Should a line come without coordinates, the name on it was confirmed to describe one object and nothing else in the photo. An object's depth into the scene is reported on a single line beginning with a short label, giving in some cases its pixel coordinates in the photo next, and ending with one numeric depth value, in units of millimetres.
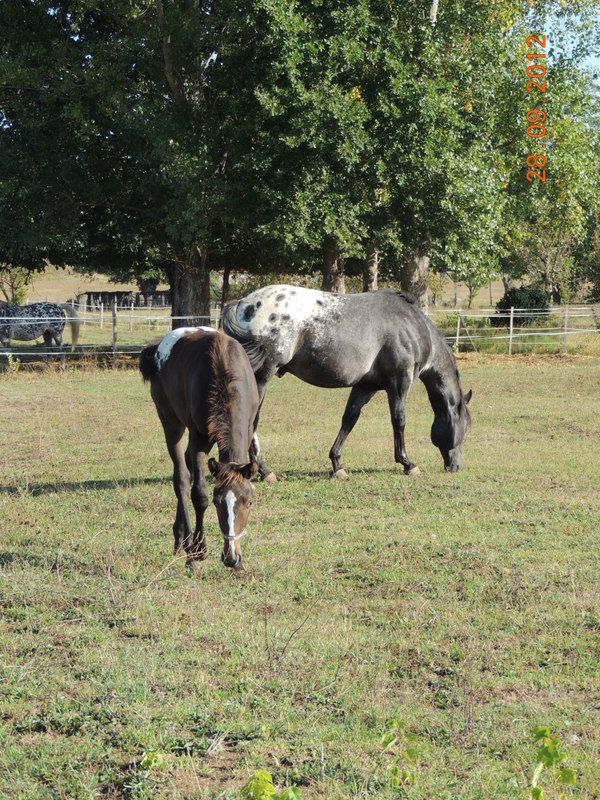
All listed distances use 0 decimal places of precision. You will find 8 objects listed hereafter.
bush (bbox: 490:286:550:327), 67187
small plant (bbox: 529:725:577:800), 5379
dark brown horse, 11477
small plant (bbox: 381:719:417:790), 6650
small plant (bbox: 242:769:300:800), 5320
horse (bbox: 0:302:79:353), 50031
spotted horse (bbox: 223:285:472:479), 19469
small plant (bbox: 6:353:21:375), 43031
